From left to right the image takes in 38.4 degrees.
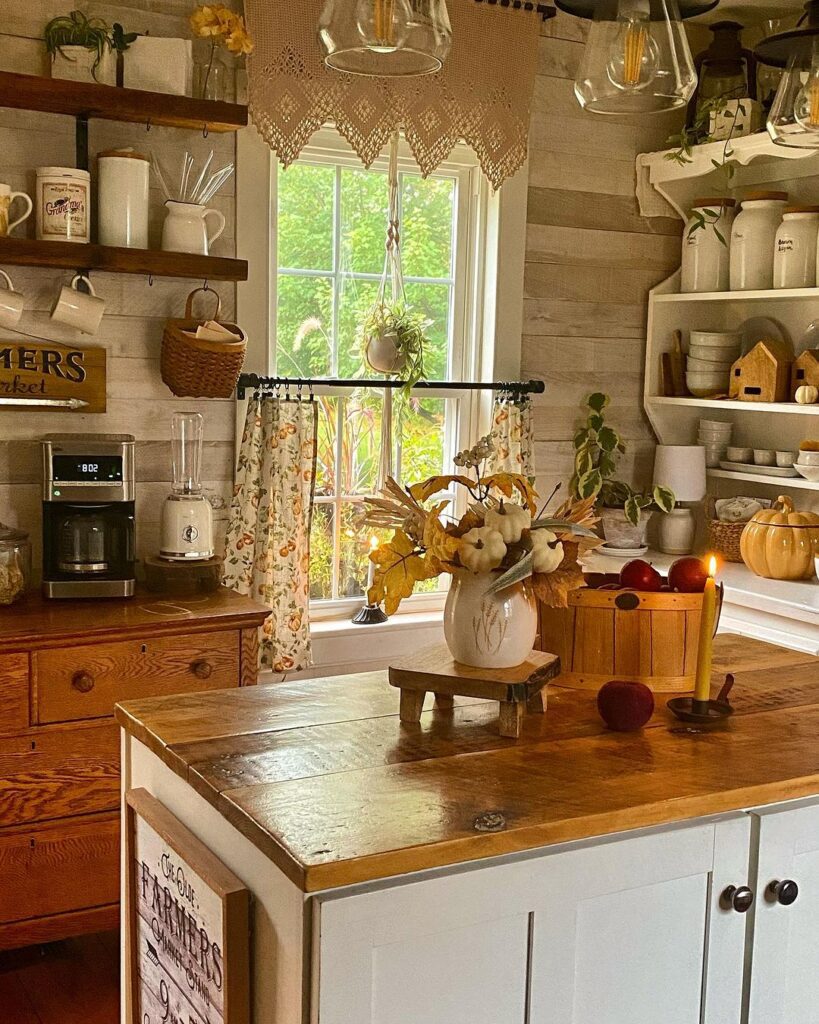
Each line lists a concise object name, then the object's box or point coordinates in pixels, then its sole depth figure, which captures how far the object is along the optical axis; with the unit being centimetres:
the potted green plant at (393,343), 363
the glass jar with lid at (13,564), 290
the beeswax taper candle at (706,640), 187
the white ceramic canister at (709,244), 394
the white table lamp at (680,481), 405
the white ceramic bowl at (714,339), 399
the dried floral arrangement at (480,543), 182
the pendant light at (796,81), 172
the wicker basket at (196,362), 318
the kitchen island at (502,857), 139
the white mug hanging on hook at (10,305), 302
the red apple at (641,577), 209
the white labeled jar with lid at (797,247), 359
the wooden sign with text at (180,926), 147
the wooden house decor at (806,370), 361
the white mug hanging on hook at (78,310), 310
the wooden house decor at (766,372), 371
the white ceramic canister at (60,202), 301
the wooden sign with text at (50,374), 312
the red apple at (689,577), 209
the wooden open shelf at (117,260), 295
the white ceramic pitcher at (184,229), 318
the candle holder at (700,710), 188
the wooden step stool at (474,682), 176
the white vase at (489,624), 181
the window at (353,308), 363
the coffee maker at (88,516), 298
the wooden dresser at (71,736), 273
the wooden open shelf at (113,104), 290
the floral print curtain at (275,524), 344
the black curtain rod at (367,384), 347
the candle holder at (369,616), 369
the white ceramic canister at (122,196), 308
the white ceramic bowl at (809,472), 362
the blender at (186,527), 316
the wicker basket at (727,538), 391
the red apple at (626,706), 181
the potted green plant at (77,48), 301
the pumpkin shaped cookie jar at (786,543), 359
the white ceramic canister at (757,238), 374
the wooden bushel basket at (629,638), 206
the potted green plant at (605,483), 399
